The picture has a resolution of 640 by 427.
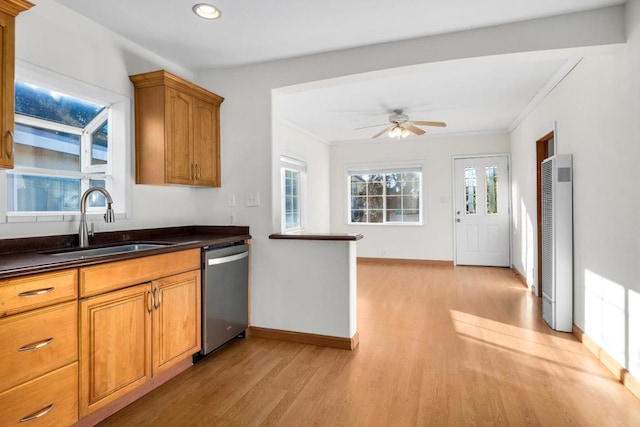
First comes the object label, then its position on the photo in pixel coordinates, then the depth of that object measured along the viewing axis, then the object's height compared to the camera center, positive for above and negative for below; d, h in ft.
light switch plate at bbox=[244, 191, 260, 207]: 10.44 +0.47
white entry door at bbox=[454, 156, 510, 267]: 20.61 +0.11
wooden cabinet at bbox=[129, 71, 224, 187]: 8.93 +2.25
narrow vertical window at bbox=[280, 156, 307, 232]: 19.19 +1.30
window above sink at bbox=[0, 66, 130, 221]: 7.28 +1.63
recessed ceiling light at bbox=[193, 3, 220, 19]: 7.52 +4.43
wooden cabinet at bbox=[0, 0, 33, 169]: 5.68 +2.31
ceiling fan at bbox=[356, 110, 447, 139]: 15.92 +4.00
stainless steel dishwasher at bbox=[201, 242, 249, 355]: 8.56 -2.04
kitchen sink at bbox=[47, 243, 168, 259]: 6.89 -0.74
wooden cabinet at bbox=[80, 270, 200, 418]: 5.87 -2.27
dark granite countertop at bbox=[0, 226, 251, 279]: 5.26 -0.62
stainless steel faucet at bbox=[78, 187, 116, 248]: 7.39 +0.00
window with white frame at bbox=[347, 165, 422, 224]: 22.57 +1.26
